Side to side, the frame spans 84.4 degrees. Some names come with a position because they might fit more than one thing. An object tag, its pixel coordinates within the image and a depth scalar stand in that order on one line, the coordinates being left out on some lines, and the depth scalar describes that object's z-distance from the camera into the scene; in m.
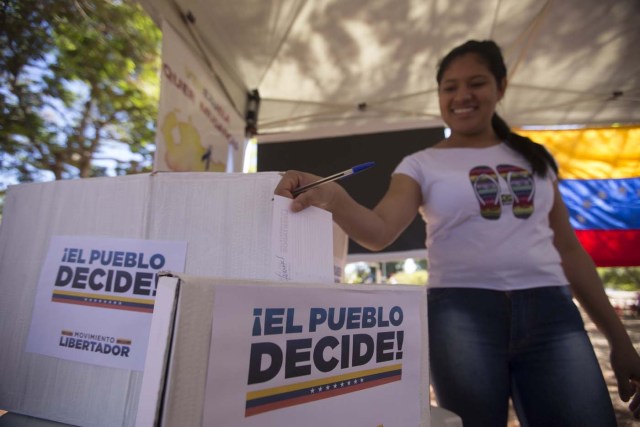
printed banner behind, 1.24
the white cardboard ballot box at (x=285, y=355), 0.24
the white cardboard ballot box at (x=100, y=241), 0.42
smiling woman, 0.69
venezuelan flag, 2.08
